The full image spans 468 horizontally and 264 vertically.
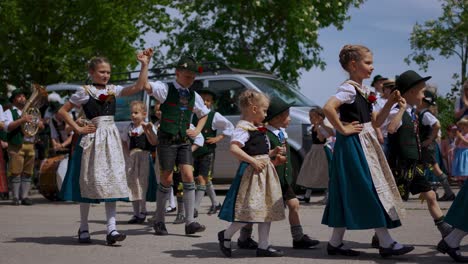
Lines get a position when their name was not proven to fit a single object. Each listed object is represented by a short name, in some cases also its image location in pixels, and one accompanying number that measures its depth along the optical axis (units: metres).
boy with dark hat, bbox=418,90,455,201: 8.98
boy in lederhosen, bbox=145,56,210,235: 9.23
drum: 15.03
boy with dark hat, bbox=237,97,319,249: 7.98
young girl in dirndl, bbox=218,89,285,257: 7.46
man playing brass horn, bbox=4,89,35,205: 14.77
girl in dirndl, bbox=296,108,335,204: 13.34
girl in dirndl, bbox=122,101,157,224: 11.02
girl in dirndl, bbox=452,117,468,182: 13.34
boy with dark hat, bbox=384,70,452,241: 7.77
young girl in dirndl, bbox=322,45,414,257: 7.20
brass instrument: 14.69
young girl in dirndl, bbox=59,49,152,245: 8.62
